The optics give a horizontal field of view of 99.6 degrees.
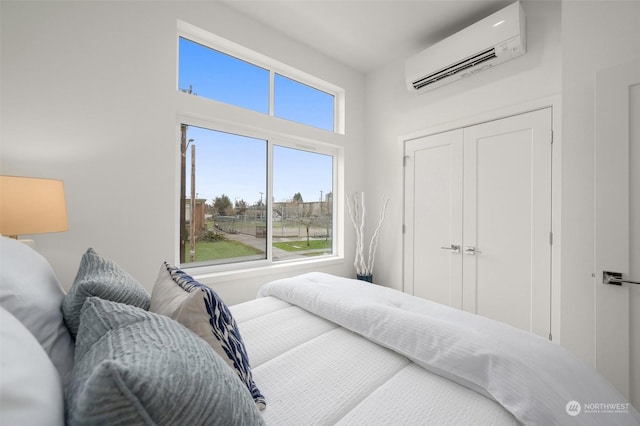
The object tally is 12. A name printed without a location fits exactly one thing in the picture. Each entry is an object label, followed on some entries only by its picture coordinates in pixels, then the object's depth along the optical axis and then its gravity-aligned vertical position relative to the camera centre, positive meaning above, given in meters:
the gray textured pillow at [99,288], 0.74 -0.23
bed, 0.39 -0.43
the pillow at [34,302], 0.62 -0.22
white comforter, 0.78 -0.49
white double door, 2.16 -0.02
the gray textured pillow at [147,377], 0.36 -0.25
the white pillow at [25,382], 0.32 -0.23
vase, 3.14 -0.72
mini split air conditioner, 2.13 +1.44
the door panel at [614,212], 1.49 +0.03
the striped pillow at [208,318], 0.73 -0.30
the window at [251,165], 2.41 +0.51
